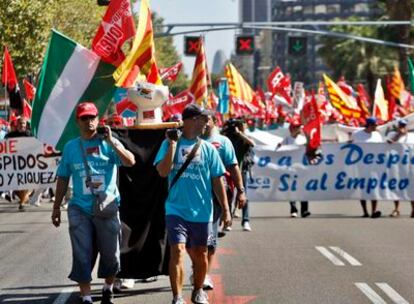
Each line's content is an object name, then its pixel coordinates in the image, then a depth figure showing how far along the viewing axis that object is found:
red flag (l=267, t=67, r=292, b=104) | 46.41
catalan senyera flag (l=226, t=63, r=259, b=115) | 42.03
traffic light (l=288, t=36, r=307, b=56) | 45.47
